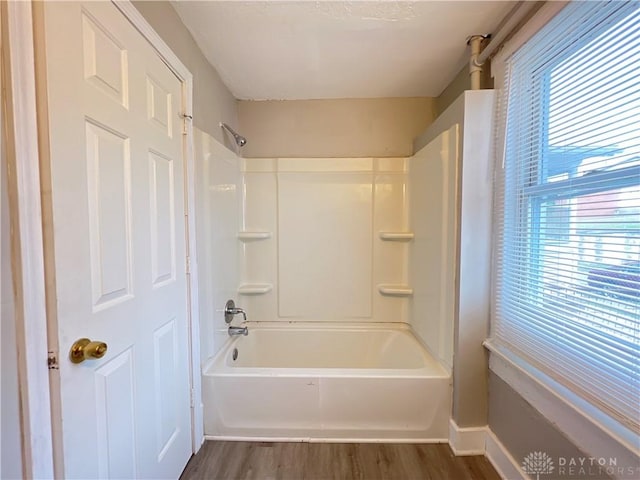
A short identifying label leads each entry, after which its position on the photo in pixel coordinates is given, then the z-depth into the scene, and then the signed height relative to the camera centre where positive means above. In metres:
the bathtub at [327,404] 1.70 -1.00
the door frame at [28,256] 0.70 -0.07
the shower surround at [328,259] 2.00 -0.25
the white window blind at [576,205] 0.91 +0.08
